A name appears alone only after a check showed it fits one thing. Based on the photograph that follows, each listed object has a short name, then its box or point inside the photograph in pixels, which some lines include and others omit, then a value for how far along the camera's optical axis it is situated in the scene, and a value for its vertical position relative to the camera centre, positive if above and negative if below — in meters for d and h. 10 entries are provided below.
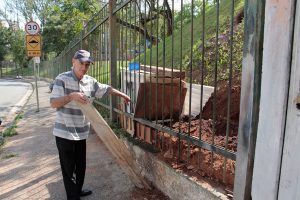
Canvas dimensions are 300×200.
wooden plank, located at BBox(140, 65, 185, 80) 2.66 +0.03
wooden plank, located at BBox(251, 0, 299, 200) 1.31 -0.10
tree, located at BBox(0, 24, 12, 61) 32.08 +4.95
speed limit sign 7.59 +1.57
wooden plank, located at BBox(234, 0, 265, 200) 1.47 -0.12
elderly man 2.40 -0.54
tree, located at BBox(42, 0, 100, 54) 8.85 +3.20
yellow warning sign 7.75 +0.99
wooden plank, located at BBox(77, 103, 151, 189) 2.43 -0.81
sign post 7.64 +1.20
